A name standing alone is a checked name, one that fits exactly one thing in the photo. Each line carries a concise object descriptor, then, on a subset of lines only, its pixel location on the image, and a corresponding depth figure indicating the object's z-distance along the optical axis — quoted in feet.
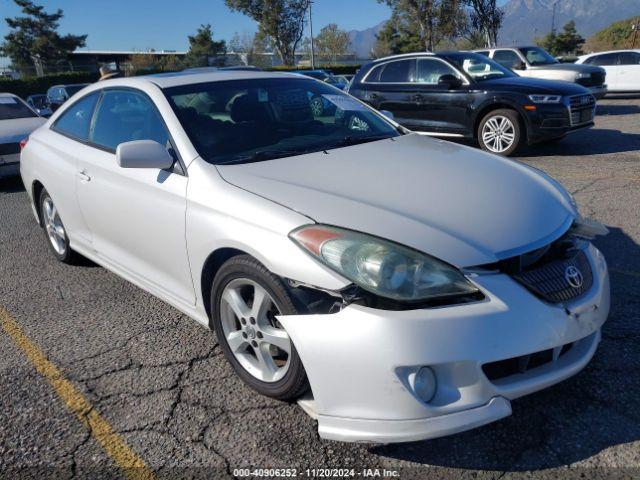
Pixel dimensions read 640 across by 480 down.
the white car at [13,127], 27.12
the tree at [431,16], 119.85
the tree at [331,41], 217.40
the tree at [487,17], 110.73
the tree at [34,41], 165.68
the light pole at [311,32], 142.74
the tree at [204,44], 188.65
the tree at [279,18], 159.43
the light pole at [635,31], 145.24
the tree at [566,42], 197.47
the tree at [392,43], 176.96
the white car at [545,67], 44.78
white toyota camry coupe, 6.79
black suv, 26.30
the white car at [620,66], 54.49
